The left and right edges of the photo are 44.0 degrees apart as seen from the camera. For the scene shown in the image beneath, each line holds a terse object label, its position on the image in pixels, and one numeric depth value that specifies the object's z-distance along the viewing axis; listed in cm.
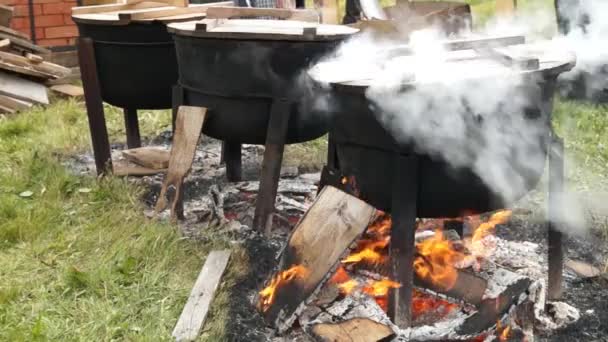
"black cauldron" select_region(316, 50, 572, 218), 321
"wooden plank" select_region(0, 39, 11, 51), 842
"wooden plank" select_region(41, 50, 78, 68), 937
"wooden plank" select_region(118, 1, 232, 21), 521
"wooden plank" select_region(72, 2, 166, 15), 571
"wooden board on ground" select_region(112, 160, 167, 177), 582
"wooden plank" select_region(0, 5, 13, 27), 870
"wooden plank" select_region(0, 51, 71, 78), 830
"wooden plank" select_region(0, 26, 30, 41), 870
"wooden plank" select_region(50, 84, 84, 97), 877
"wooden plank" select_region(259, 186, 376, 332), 355
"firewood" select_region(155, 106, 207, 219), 471
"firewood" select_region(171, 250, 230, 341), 354
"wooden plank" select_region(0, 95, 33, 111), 802
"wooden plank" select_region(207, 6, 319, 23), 501
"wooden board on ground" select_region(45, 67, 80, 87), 921
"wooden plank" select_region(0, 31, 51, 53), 868
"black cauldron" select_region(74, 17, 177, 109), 535
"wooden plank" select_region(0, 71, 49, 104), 823
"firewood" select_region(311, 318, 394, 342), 331
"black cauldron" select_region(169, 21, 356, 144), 442
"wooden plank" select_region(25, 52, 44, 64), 856
